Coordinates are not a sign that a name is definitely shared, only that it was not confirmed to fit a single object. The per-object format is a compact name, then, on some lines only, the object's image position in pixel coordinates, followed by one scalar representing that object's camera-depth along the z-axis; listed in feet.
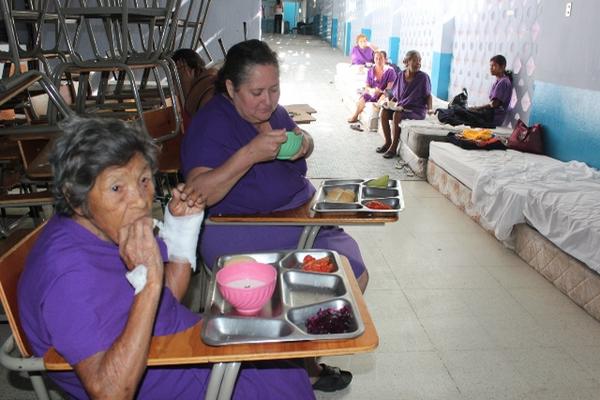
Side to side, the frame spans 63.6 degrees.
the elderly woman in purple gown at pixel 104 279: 3.08
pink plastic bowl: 3.88
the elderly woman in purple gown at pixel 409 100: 19.16
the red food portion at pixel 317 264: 4.73
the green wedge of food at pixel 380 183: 6.98
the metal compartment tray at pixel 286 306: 3.55
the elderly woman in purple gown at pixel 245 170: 5.90
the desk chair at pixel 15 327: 3.50
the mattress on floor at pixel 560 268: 8.30
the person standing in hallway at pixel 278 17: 81.83
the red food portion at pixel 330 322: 3.65
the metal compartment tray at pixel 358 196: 6.14
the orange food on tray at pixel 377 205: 6.23
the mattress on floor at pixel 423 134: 16.28
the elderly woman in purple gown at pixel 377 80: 22.99
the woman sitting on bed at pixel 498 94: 15.93
